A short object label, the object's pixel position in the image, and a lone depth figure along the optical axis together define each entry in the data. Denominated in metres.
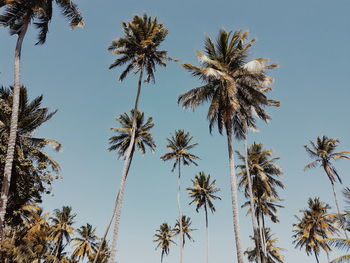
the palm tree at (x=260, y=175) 27.62
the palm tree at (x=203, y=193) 39.88
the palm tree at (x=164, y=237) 49.84
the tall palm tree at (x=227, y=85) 14.77
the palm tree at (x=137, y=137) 26.80
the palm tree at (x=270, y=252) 43.00
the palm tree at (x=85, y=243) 44.16
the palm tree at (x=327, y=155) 31.97
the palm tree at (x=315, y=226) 34.34
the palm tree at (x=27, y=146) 16.89
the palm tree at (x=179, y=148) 37.12
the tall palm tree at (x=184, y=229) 46.88
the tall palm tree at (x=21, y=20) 12.93
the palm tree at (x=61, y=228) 41.53
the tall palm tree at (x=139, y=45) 21.00
